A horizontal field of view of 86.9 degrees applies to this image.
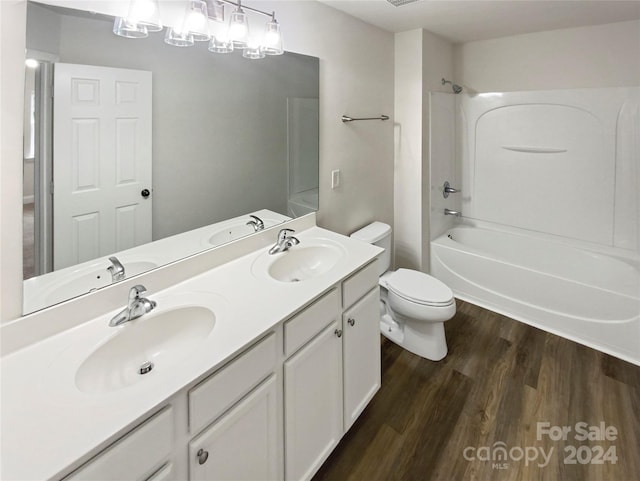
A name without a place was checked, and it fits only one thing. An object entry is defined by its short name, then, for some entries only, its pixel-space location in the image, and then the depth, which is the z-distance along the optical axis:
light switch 2.34
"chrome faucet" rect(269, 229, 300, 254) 1.78
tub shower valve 3.24
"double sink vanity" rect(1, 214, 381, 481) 0.76
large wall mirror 1.10
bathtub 2.27
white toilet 2.18
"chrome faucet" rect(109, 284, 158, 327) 1.14
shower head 3.19
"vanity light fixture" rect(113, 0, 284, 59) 1.24
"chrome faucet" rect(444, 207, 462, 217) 3.32
